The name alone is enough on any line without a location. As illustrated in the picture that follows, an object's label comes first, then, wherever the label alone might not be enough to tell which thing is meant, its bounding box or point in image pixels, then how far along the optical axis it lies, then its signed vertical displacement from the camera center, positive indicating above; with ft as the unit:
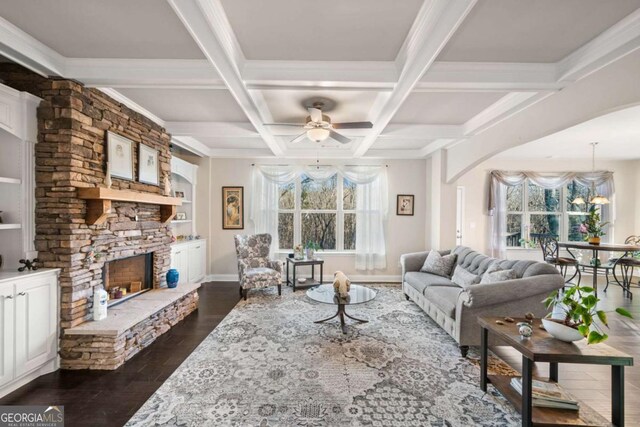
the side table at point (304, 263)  18.15 -3.04
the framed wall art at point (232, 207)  20.59 +0.45
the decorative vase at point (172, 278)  14.26 -3.10
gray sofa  9.91 -2.85
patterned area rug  7.06 -4.76
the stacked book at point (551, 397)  6.54 -4.08
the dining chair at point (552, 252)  18.43 -2.47
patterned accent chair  16.33 -3.00
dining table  16.87 -1.87
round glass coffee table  11.94 -3.47
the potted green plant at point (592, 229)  18.37 -0.85
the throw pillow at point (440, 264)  15.07 -2.55
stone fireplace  8.97 -0.31
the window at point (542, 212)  22.91 +0.25
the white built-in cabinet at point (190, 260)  16.49 -2.77
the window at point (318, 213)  21.09 +0.08
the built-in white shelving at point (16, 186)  8.64 +0.77
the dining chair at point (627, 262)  17.10 -2.72
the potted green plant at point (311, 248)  19.07 -2.25
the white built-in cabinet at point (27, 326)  7.59 -3.11
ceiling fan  10.90 +3.29
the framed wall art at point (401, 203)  20.81 +0.80
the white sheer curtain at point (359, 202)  20.43 +0.86
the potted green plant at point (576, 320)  5.94 -2.30
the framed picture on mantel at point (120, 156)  10.63 +2.14
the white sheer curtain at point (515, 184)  22.07 +2.23
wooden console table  5.90 -2.93
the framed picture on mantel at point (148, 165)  12.36 +2.08
